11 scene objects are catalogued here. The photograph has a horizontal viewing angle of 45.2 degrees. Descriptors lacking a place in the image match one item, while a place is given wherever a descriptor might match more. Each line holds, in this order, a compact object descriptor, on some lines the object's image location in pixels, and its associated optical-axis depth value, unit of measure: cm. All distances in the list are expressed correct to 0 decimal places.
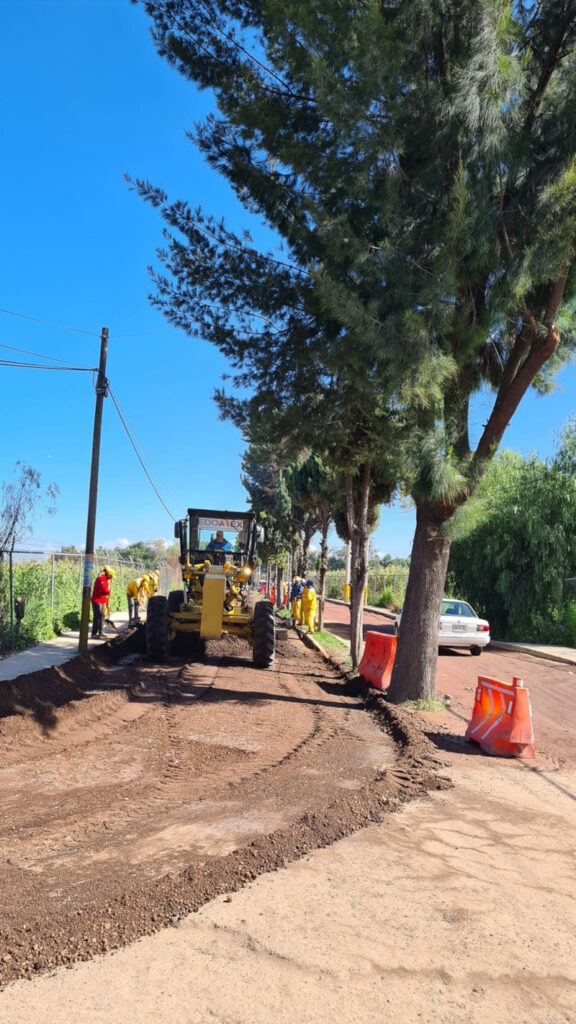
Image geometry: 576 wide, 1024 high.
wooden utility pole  1412
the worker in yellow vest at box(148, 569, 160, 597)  2249
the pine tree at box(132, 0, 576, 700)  807
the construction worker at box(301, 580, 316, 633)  2192
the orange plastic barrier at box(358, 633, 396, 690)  1114
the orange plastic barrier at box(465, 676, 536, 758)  750
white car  1725
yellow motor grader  1270
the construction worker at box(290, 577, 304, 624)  2337
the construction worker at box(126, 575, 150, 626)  2094
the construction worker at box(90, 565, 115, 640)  1708
